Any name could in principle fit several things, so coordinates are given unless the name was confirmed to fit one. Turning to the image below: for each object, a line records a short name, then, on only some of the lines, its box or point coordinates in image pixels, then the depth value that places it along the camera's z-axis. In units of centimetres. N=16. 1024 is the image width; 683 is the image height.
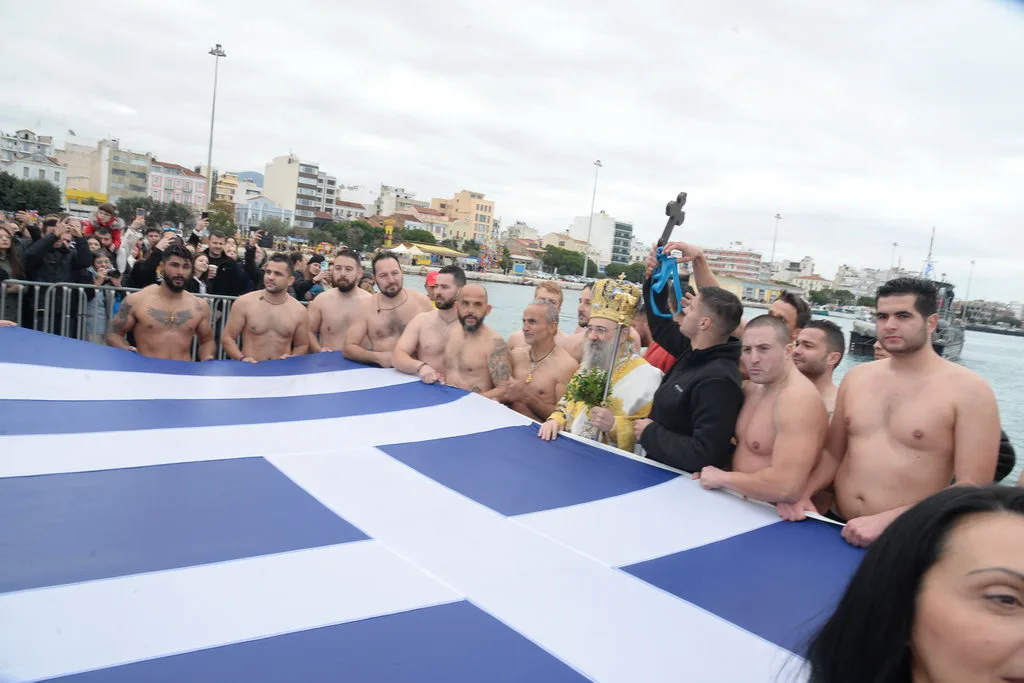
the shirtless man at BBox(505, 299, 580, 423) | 411
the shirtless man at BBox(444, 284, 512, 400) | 425
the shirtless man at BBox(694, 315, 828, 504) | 241
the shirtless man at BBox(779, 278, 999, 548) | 229
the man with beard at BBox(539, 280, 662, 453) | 324
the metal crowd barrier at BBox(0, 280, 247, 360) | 588
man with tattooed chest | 464
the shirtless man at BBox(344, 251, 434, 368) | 502
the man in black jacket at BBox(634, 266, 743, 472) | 262
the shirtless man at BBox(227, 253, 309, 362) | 506
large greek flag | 149
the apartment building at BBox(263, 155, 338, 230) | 10431
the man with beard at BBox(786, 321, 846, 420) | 355
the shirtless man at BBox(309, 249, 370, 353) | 532
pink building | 10706
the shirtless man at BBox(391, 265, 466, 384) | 457
